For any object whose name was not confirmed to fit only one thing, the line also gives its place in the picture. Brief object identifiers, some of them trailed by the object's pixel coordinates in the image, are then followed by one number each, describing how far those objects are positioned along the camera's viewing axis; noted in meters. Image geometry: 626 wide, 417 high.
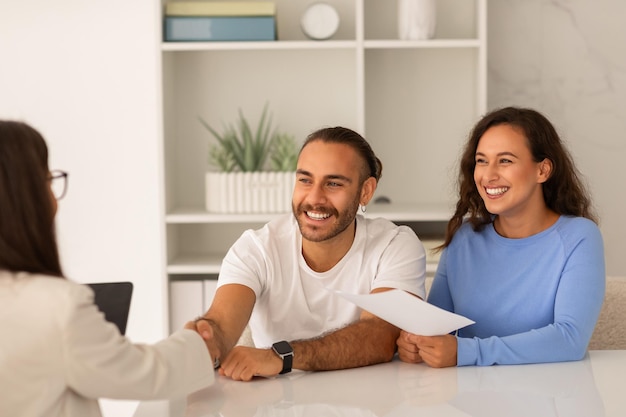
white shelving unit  3.62
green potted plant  3.40
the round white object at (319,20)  3.45
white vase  3.36
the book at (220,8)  3.36
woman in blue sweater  2.10
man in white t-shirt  2.15
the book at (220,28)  3.35
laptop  1.74
